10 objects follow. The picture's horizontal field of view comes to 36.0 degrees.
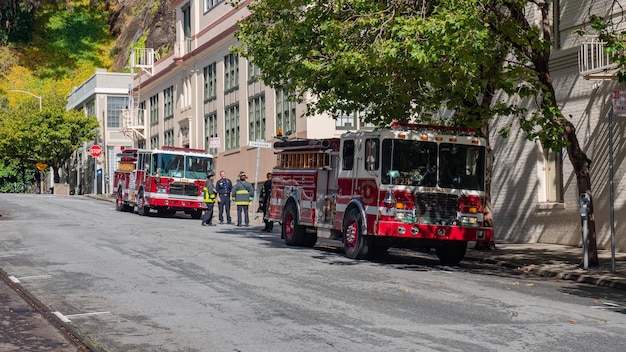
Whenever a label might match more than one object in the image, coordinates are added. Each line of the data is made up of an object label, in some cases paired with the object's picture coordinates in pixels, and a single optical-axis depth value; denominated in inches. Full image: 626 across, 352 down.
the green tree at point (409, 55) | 650.8
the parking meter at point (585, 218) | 705.6
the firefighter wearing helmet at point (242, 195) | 1223.5
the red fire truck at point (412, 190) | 738.2
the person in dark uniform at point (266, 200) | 1074.4
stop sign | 2542.8
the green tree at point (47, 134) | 2979.8
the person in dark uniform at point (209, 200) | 1231.5
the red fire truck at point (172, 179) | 1412.4
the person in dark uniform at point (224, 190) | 1266.0
